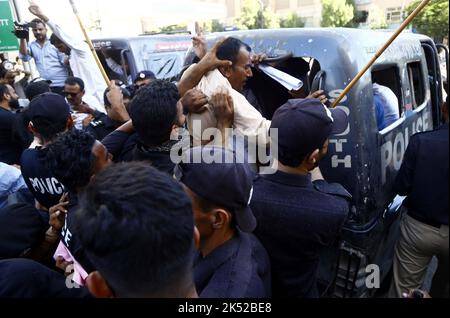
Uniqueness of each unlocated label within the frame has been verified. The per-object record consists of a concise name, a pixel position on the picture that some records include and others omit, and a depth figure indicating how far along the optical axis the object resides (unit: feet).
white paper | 7.16
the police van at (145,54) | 18.48
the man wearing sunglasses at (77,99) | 10.96
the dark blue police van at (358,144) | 6.39
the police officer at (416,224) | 5.74
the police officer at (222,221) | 3.97
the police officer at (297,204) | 4.75
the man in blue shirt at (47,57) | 16.49
